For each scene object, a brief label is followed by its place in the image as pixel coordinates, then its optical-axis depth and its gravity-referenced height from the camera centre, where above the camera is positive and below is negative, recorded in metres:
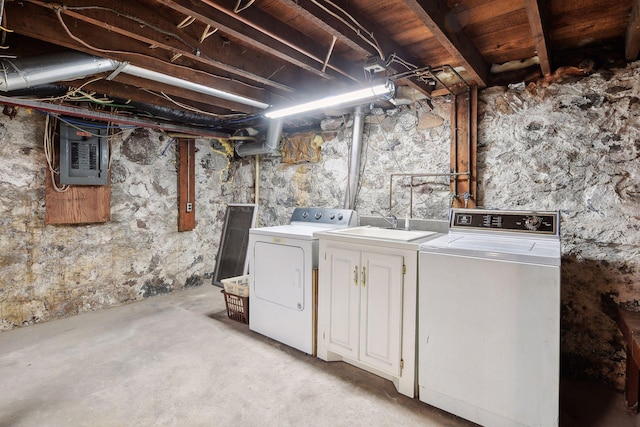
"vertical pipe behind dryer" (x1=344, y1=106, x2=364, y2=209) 3.18 +0.51
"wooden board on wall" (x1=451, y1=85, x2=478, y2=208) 2.58 +0.52
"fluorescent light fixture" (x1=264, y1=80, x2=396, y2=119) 2.23 +0.85
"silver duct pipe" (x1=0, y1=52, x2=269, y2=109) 1.99 +0.88
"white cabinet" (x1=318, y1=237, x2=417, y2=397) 1.97 -0.67
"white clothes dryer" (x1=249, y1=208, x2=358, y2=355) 2.47 -0.61
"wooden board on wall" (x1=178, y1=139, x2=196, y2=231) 4.04 +0.30
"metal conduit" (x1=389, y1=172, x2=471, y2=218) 2.63 +0.28
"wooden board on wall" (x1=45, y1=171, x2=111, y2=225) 3.06 +0.03
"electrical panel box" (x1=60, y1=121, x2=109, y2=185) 3.07 +0.53
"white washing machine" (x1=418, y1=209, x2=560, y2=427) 1.54 -0.63
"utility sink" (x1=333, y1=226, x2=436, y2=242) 2.19 -0.19
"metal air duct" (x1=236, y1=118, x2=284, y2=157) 3.72 +0.80
